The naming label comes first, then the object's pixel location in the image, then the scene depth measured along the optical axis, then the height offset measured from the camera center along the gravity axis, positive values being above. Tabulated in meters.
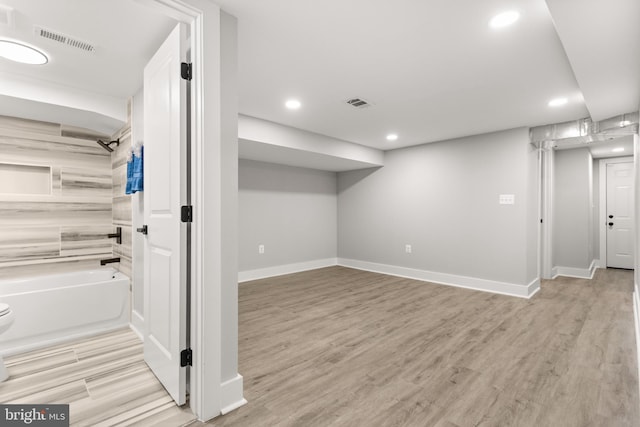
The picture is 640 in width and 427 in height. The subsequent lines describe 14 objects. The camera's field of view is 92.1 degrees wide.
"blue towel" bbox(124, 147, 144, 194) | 2.38 +0.31
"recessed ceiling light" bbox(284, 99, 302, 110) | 3.24 +1.17
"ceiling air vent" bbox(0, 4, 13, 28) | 1.70 +1.13
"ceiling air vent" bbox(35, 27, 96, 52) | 1.92 +1.13
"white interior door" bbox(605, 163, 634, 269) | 5.82 -0.07
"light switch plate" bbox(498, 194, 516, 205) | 4.15 +0.17
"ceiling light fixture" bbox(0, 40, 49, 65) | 2.03 +1.11
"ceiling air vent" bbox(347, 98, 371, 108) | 3.19 +1.16
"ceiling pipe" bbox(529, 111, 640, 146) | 3.35 +0.97
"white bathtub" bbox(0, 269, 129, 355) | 2.46 -0.83
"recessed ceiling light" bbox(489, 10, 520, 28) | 1.79 +1.15
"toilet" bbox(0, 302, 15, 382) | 2.05 -0.73
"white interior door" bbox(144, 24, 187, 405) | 1.72 +0.00
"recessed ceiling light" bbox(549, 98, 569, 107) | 3.11 +1.13
